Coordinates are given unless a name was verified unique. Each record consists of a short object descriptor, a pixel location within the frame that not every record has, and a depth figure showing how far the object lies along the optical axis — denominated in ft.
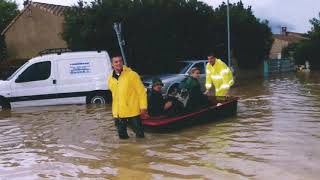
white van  56.34
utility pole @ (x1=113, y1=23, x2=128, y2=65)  62.14
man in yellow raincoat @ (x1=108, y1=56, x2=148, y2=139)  32.53
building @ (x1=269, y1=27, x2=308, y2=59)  251.19
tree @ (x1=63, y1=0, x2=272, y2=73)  83.15
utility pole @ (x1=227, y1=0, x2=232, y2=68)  103.71
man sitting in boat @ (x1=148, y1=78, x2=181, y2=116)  36.27
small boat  35.81
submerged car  59.31
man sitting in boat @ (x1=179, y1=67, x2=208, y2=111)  38.50
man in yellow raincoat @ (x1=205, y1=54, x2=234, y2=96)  44.32
